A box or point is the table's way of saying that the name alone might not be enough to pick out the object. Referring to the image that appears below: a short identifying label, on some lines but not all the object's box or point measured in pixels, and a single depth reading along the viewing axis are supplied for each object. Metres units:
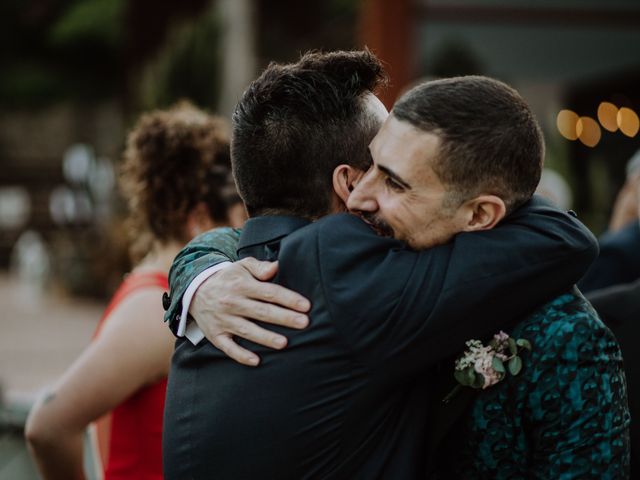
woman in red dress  2.43
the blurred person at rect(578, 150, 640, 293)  3.45
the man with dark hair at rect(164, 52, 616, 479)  1.58
